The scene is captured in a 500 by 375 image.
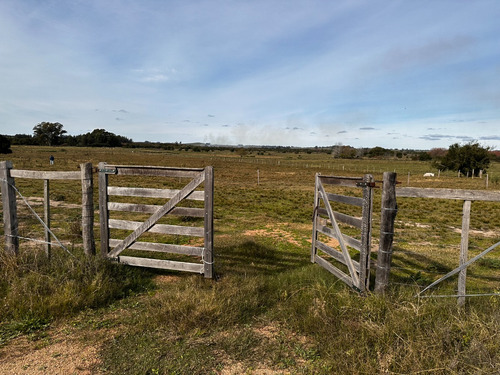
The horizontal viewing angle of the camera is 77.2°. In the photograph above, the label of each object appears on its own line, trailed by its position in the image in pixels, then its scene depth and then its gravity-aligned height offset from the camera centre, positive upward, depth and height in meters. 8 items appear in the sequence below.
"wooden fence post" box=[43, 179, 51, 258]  5.70 -1.07
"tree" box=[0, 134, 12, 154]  61.72 +2.51
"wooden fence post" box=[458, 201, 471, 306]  4.09 -1.06
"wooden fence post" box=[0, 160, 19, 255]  5.72 -0.94
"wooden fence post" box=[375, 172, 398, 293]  4.42 -0.91
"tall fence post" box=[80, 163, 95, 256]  5.68 -0.95
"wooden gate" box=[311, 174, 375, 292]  4.94 -1.27
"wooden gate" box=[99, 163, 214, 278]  5.38 -0.93
